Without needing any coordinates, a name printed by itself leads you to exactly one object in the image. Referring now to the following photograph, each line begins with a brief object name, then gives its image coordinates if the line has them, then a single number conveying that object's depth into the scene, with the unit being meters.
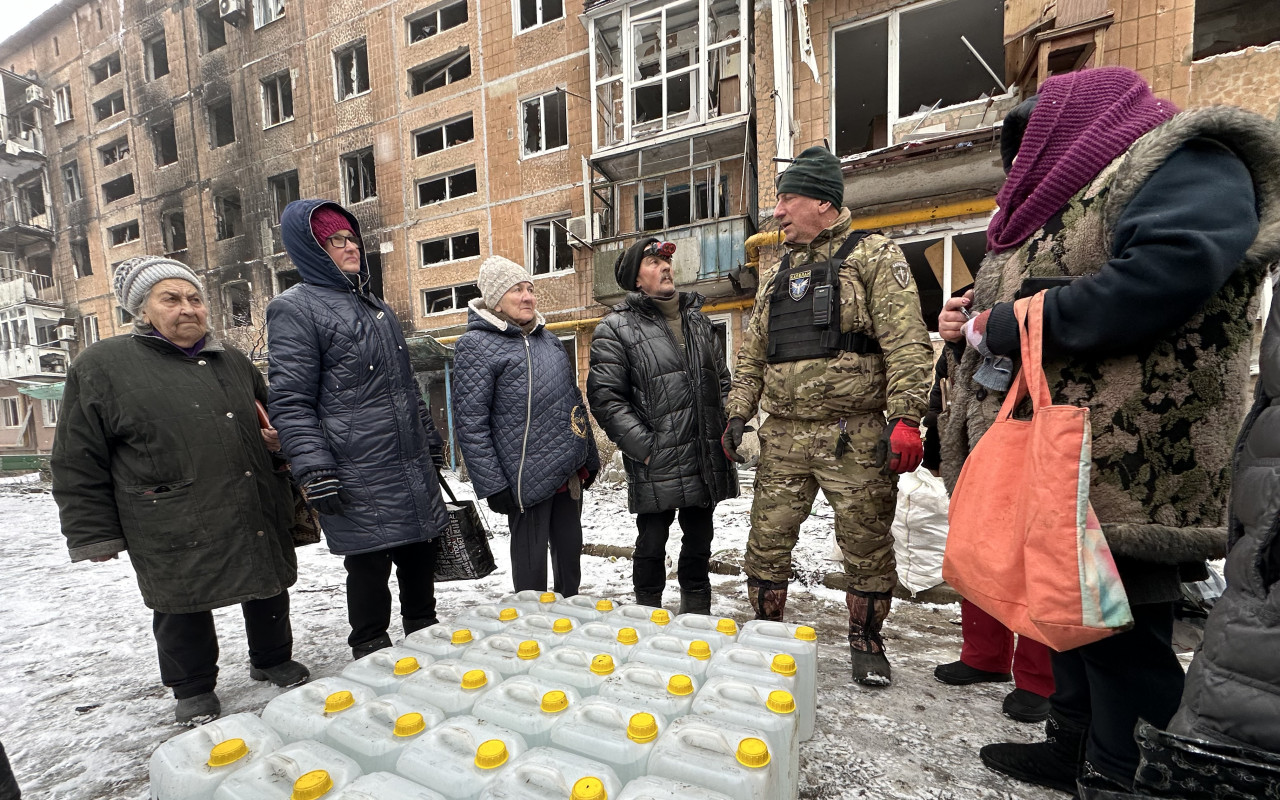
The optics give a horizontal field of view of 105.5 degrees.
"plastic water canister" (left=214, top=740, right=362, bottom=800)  1.02
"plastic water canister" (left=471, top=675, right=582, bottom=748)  1.25
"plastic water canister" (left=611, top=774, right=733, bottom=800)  0.96
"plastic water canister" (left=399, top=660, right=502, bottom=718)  1.37
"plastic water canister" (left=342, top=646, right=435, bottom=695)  1.50
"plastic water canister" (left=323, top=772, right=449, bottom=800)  1.00
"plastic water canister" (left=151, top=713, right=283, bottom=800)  1.07
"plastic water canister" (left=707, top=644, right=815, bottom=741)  1.42
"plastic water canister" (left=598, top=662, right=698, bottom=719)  1.32
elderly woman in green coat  1.97
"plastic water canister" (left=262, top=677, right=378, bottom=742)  1.29
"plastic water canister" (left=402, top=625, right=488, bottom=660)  1.71
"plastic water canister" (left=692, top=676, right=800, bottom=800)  1.21
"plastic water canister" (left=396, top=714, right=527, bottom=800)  1.06
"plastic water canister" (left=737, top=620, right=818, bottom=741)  1.61
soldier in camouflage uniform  2.09
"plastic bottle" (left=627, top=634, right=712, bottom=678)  1.53
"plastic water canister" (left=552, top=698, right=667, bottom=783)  1.14
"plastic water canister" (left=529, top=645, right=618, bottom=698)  1.45
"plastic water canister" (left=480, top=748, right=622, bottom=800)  0.98
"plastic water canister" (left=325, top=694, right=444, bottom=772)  1.19
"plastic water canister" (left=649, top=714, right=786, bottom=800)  1.02
